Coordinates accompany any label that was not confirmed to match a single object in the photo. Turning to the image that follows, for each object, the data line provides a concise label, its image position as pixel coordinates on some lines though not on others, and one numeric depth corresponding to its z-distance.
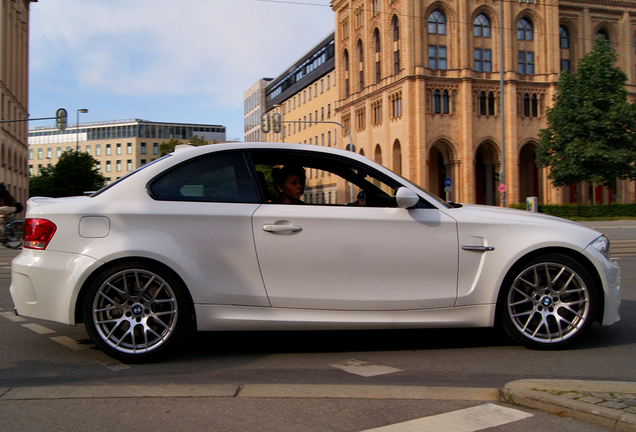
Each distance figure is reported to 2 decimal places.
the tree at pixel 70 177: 60.97
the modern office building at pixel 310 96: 72.88
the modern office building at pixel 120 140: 128.12
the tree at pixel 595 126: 47.44
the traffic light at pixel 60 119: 33.62
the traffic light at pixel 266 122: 37.19
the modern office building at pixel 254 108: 105.62
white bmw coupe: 4.57
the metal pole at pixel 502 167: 35.47
